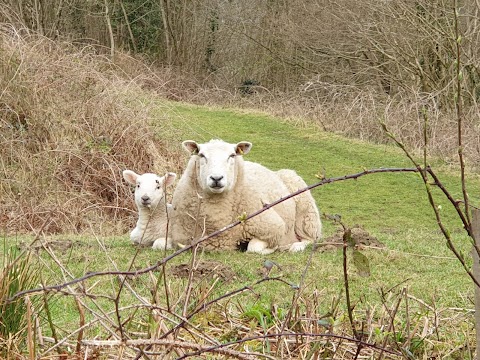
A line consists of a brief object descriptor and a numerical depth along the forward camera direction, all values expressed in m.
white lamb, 15.92
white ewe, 14.84
